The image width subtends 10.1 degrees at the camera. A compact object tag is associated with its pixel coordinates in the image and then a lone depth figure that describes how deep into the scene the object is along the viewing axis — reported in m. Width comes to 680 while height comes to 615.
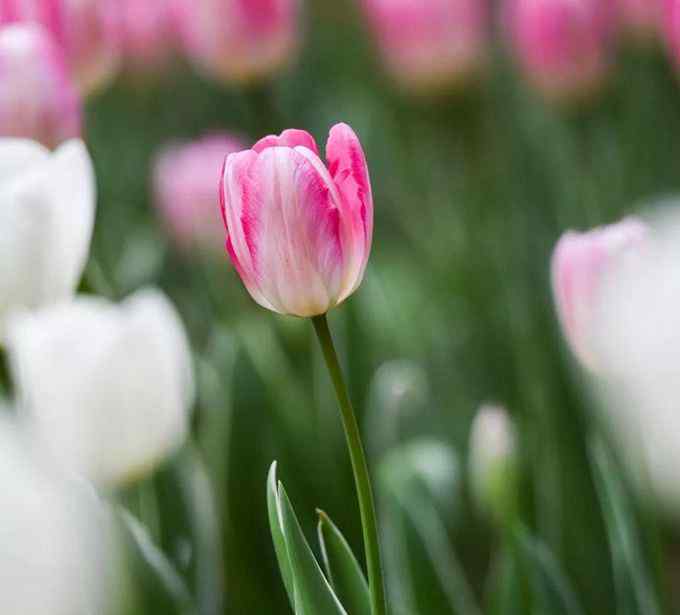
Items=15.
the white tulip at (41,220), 1.22
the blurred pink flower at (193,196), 2.01
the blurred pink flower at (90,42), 1.45
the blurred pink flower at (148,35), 2.75
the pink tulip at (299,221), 1.14
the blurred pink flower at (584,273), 1.19
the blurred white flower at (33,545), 1.07
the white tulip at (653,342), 1.10
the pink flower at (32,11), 1.37
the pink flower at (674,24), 1.31
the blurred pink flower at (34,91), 1.33
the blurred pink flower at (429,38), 2.44
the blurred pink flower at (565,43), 2.01
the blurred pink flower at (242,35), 1.94
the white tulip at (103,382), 1.21
